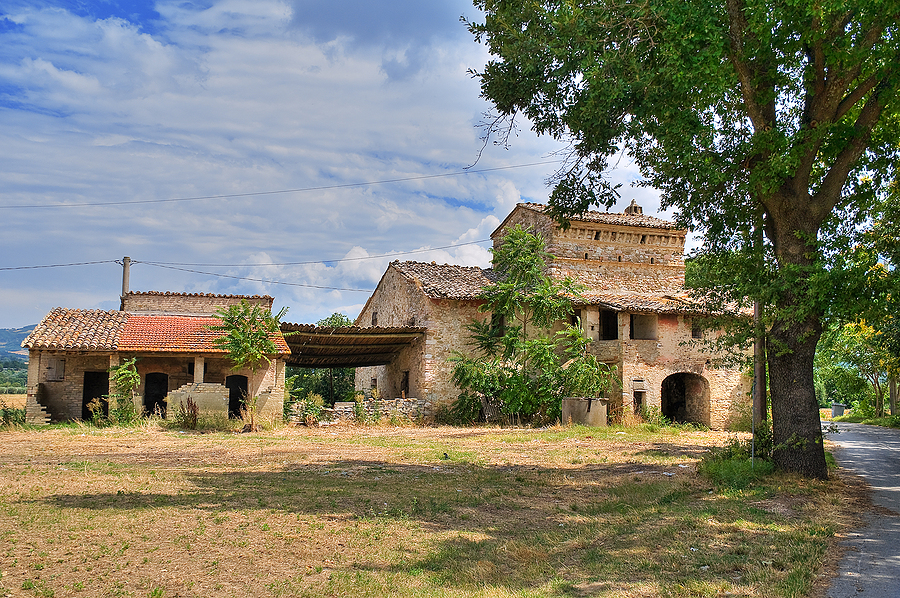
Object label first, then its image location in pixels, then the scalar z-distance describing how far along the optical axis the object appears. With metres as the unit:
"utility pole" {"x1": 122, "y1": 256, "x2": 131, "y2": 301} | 30.16
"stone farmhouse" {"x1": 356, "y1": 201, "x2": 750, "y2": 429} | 21.95
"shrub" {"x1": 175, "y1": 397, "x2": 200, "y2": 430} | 17.70
